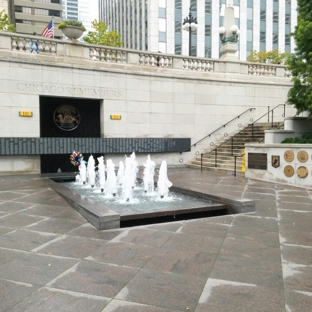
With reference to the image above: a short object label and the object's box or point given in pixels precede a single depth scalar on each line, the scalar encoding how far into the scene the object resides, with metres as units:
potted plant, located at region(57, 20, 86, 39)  15.84
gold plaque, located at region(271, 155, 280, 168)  12.02
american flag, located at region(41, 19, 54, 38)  18.41
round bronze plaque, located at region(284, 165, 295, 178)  11.52
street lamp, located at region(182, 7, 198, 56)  21.75
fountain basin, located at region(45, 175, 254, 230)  5.97
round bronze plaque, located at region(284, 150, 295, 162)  11.47
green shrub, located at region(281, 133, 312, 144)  13.13
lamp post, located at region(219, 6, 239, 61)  20.06
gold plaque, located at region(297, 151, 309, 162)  11.00
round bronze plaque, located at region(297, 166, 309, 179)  11.04
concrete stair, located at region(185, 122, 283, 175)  16.08
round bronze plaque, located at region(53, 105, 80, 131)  17.41
